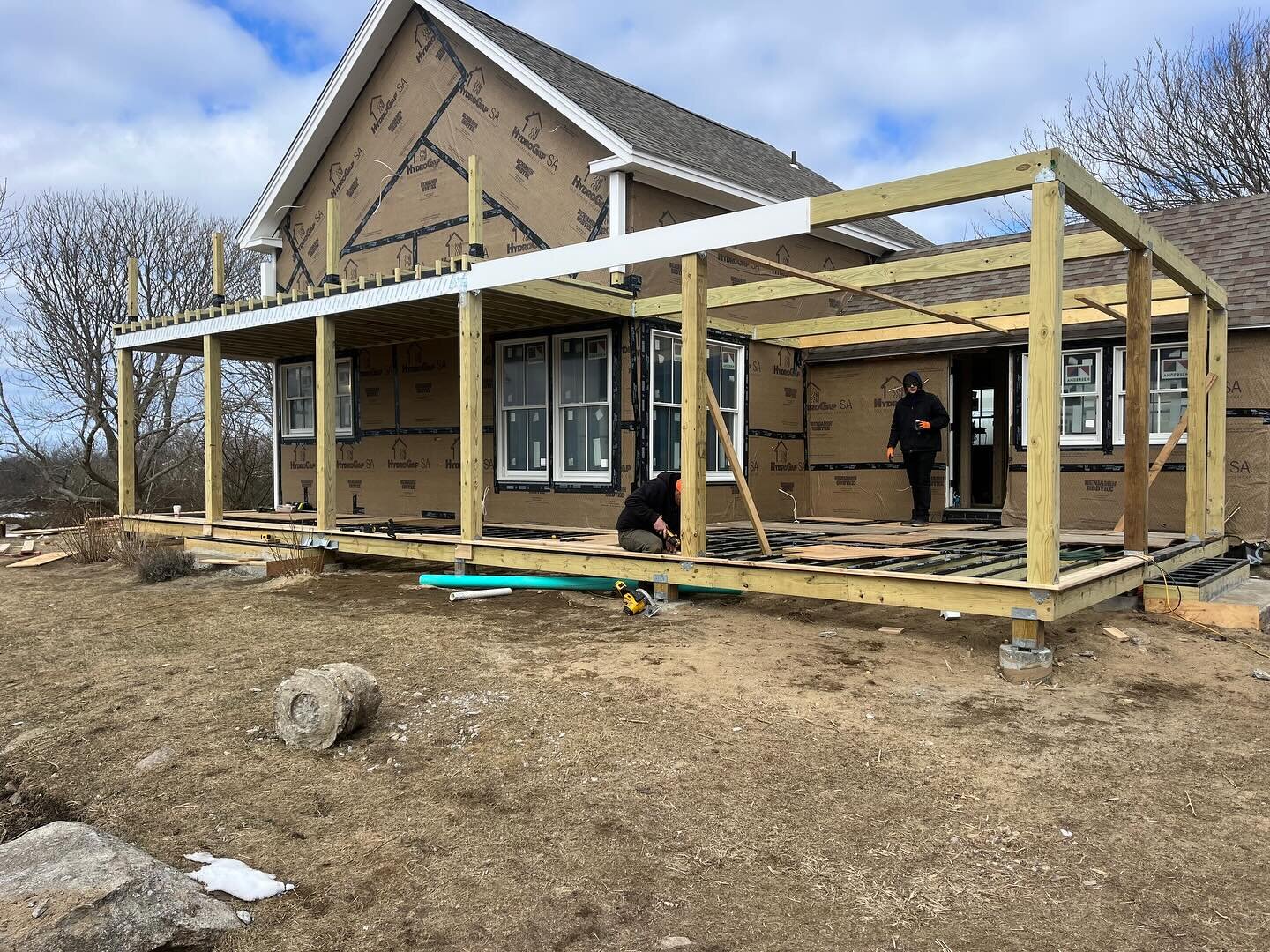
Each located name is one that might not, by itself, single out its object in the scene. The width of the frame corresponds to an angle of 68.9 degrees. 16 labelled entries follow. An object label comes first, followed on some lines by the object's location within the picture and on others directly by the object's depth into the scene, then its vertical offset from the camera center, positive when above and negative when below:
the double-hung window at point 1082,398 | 11.10 +0.72
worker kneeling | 7.84 -0.48
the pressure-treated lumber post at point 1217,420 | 9.11 +0.35
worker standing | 10.87 +0.35
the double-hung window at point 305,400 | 13.93 +0.98
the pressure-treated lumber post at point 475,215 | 8.66 +2.33
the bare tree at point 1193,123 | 19.89 +7.56
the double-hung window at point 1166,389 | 10.64 +0.78
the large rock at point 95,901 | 2.75 -1.36
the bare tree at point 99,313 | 20.14 +3.31
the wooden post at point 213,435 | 11.52 +0.35
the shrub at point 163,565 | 10.75 -1.20
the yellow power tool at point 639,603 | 7.38 -1.15
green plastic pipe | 8.40 -1.13
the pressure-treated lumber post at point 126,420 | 12.73 +0.60
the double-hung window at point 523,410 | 11.44 +0.64
